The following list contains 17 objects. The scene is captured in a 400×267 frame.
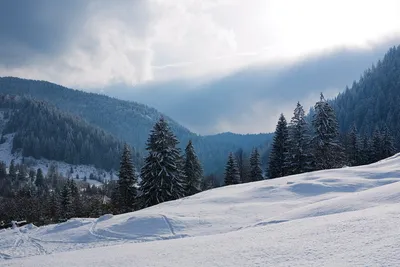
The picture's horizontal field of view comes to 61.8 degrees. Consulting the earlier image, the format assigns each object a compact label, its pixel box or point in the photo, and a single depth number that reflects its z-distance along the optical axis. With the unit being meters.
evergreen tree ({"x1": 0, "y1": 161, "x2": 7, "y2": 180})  155.25
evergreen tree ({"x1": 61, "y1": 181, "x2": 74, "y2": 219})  53.72
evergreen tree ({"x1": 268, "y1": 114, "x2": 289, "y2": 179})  42.41
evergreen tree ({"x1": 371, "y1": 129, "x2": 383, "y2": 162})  54.69
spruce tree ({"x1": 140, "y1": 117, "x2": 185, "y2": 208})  33.38
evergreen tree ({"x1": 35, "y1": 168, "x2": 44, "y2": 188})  151.25
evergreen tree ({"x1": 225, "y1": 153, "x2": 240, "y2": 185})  46.34
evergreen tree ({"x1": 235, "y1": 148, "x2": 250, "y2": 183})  62.51
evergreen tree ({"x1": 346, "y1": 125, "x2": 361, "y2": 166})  56.97
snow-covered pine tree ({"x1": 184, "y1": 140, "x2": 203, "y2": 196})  41.53
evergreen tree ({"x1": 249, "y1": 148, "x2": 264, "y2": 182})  49.69
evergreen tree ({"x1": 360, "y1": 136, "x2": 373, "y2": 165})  55.64
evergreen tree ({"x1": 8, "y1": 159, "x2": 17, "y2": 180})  158.77
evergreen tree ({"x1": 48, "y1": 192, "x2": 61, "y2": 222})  57.65
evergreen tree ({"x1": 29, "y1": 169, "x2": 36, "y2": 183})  162.16
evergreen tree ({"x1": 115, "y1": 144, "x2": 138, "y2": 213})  39.22
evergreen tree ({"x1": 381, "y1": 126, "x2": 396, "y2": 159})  54.97
